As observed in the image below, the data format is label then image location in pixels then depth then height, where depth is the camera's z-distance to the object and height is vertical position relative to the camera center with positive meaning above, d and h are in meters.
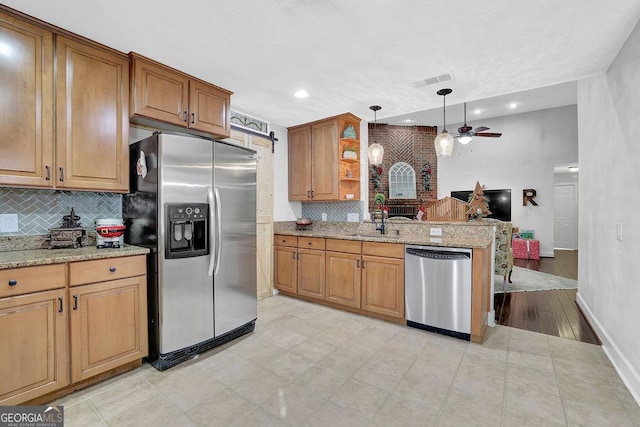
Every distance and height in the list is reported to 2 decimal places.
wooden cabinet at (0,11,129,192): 1.88 +0.72
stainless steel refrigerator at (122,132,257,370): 2.25 -0.21
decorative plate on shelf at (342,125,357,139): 4.04 +1.11
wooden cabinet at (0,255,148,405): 1.68 -0.73
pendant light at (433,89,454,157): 3.69 +0.87
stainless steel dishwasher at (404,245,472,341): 2.70 -0.76
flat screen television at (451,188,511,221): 7.76 +0.22
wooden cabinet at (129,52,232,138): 2.41 +1.05
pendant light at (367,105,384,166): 3.67 +0.76
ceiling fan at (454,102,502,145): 5.24 +1.41
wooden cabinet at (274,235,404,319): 3.15 -0.75
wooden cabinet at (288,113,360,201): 3.97 +0.73
